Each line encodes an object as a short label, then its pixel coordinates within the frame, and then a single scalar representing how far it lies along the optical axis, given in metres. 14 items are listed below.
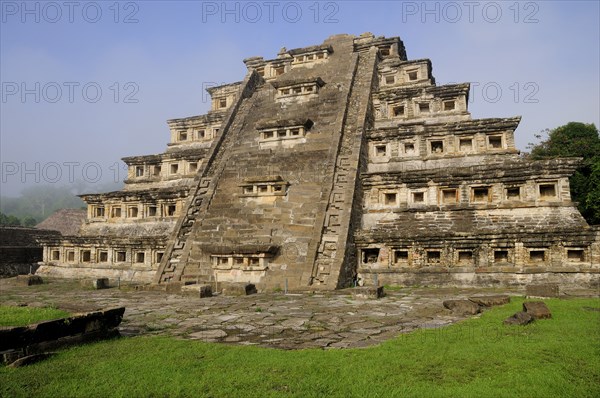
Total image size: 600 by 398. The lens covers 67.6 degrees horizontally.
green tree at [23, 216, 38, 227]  79.71
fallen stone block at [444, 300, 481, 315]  9.38
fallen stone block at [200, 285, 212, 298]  12.90
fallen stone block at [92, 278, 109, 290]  16.23
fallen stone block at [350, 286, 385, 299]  11.96
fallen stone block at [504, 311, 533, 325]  7.88
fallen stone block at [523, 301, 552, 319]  8.43
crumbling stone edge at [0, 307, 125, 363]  5.77
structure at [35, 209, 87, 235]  43.44
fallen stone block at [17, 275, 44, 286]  18.28
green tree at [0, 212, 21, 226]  70.06
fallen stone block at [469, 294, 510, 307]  10.39
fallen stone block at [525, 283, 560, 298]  11.42
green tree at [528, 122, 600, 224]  23.44
